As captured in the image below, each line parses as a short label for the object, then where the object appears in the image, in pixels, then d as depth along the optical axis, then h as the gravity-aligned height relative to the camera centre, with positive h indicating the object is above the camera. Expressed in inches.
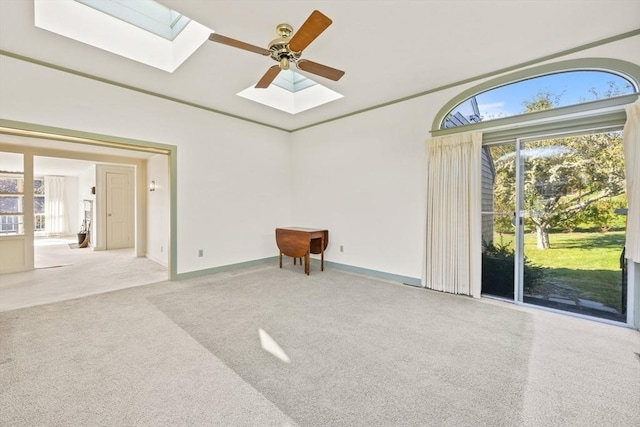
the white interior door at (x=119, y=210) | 269.3 +1.8
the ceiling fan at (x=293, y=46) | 74.1 +51.6
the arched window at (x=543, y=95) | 103.1 +50.5
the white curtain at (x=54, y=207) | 360.5 +6.4
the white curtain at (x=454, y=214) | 131.3 -1.0
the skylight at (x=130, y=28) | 97.8 +72.1
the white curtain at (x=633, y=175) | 96.5 +13.4
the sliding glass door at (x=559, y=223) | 109.2 -4.8
